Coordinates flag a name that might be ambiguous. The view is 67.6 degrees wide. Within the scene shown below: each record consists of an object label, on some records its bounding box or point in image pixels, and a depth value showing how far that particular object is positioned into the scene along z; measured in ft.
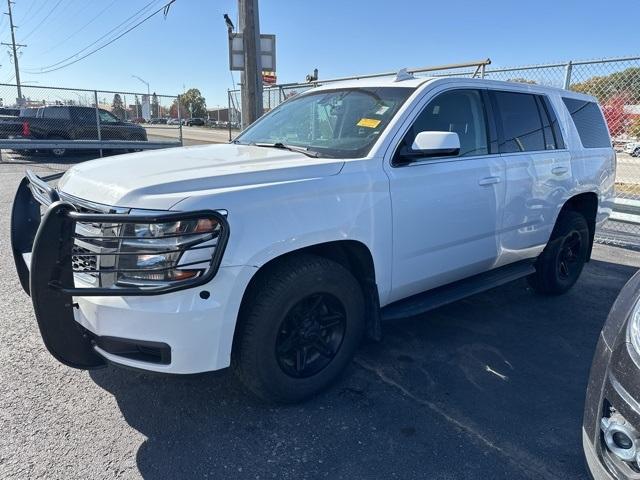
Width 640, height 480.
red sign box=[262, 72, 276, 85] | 38.06
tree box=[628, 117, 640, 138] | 24.17
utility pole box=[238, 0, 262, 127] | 26.96
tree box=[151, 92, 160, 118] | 66.62
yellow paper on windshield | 10.48
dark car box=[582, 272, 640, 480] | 5.70
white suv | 7.34
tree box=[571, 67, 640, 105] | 22.41
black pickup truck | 47.06
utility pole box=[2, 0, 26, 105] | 171.91
